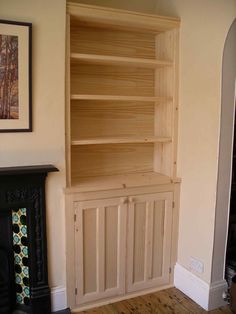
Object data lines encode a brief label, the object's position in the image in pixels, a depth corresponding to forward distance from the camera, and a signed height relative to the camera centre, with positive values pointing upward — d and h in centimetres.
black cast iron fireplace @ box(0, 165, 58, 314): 223 -96
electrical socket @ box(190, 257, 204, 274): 256 -122
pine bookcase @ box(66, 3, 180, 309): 245 -38
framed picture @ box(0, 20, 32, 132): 210 +23
